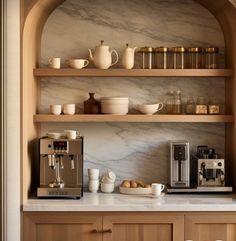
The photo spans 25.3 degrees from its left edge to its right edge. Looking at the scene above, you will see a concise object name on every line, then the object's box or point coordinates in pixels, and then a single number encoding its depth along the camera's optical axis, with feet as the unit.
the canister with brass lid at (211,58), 12.73
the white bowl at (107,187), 12.64
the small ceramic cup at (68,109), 12.45
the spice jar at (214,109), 12.59
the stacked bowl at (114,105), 12.42
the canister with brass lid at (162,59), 12.89
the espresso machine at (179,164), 12.39
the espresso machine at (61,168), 11.83
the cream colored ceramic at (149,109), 12.44
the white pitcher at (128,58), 12.38
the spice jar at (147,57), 12.70
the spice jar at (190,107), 12.83
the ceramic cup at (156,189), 11.94
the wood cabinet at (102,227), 11.19
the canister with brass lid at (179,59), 12.81
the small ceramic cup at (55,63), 12.42
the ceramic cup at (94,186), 12.73
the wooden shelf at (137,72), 12.21
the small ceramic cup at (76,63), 12.35
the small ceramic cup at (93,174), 12.73
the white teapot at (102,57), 12.30
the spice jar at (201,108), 12.58
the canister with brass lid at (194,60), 12.93
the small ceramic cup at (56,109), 12.42
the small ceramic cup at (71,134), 12.05
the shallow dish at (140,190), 12.29
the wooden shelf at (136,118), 12.23
